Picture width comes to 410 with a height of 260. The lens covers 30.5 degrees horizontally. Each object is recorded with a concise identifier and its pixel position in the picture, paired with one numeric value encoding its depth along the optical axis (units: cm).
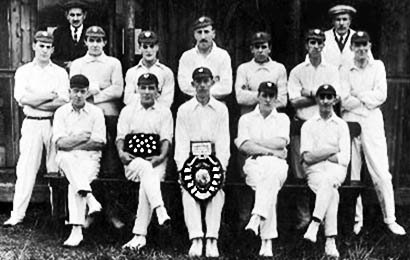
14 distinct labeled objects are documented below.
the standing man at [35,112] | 763
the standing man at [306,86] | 729
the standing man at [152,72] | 752
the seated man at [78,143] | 695
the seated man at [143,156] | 682
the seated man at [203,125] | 690
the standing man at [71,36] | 808
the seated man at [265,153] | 665
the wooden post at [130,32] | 850
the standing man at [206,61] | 755
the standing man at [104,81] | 749
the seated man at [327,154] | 670
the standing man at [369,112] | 741
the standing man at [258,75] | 748
